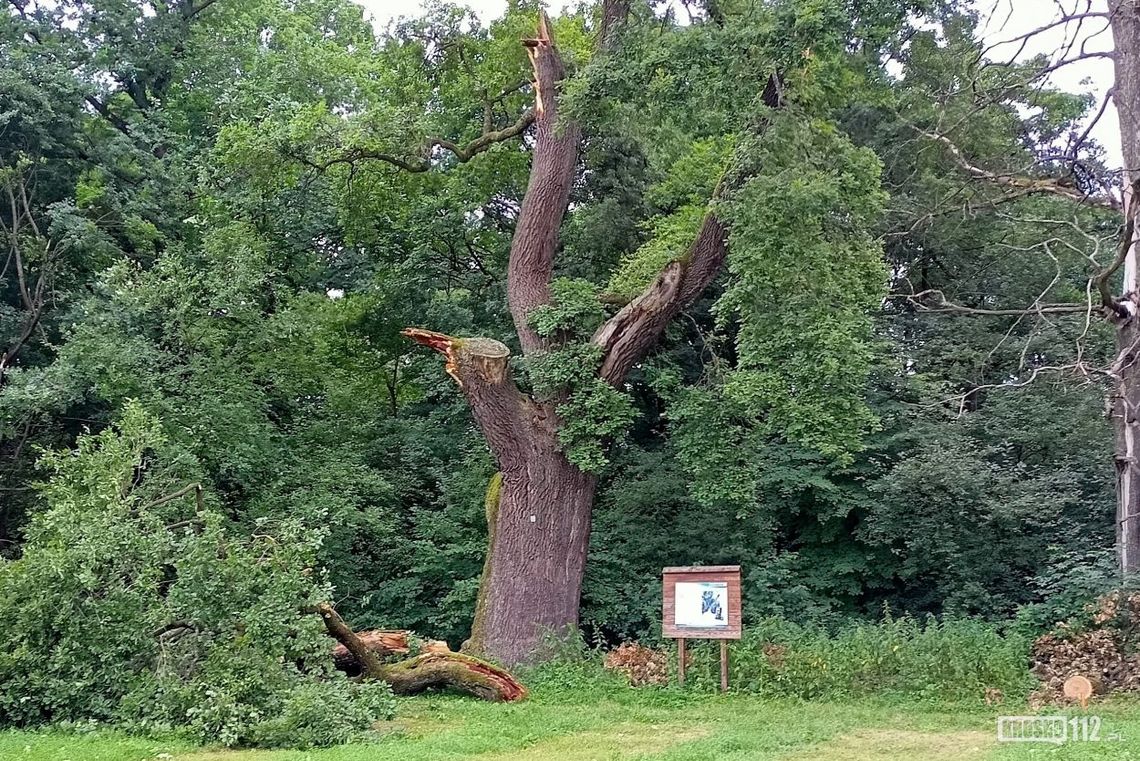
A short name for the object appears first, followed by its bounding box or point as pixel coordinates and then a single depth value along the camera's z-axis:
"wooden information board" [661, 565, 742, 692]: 9.52
